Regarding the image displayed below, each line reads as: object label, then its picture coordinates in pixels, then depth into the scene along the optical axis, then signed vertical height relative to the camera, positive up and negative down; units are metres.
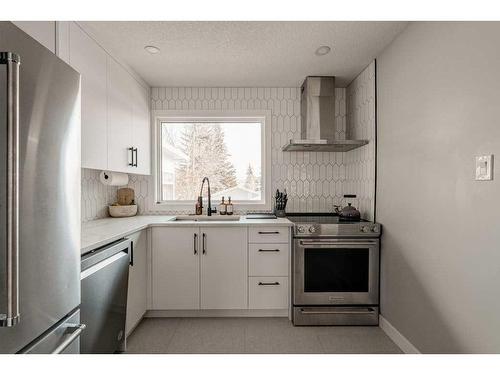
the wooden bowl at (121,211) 2.81 -0.27
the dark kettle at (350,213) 2.57 -0.26
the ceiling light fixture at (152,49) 2.24 +1.09
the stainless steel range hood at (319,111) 2.85 +0.76
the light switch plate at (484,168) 1.27 +0.08
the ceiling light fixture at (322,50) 2.28 +1.11
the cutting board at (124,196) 3.01 -0.13
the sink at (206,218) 2.90 -0.35
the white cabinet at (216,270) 2.47 -0.75
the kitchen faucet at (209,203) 2.96 -0.20
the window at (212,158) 3.23 +0.30
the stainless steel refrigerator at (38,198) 0.76 -0.05
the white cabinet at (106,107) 1.85 +0.64
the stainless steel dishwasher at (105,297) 1.40 -0.63
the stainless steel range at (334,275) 2.40 -0.77
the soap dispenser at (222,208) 3.01 -0.25
